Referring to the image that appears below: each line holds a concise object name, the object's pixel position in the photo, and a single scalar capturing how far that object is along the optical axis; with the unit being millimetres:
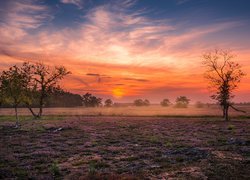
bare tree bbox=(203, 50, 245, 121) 43446
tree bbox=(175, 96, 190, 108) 127917
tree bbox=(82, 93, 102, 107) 151183
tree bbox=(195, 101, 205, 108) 135201
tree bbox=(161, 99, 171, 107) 149588
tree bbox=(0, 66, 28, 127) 33283
